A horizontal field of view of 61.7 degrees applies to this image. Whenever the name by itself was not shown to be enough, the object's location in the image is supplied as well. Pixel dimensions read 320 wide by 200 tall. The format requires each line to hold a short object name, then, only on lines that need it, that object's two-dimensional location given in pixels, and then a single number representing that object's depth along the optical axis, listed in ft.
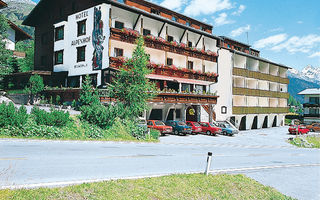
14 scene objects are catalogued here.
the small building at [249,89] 147.33
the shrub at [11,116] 53.88
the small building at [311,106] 212.43
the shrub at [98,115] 67.72
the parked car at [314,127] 160.85
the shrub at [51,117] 59.72
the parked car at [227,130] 116.18
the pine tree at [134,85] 77.97
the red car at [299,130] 139.90
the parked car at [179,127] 96.07
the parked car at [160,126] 90.63
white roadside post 35.65
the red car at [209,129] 108.58
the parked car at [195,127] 103.56
